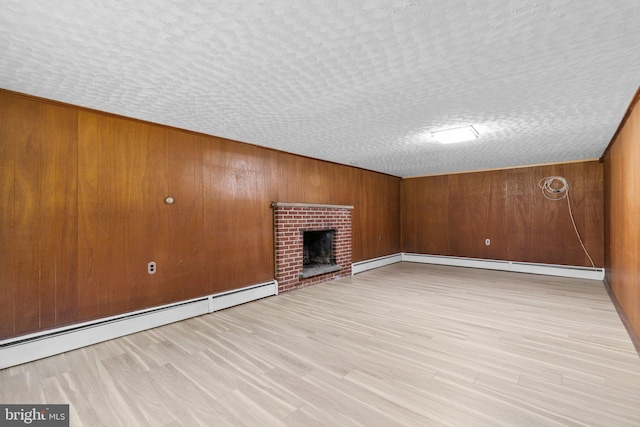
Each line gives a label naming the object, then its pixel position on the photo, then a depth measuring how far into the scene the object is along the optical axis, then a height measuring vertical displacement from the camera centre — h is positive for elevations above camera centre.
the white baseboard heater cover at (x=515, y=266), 5.09 -1.13
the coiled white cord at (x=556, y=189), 5.23 +0.34
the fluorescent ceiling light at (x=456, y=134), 3.27 +0.86
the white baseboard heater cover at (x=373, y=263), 5.71 -1.12
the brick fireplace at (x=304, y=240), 4.31 -0.47
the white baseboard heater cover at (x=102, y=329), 2.28 -1.07
